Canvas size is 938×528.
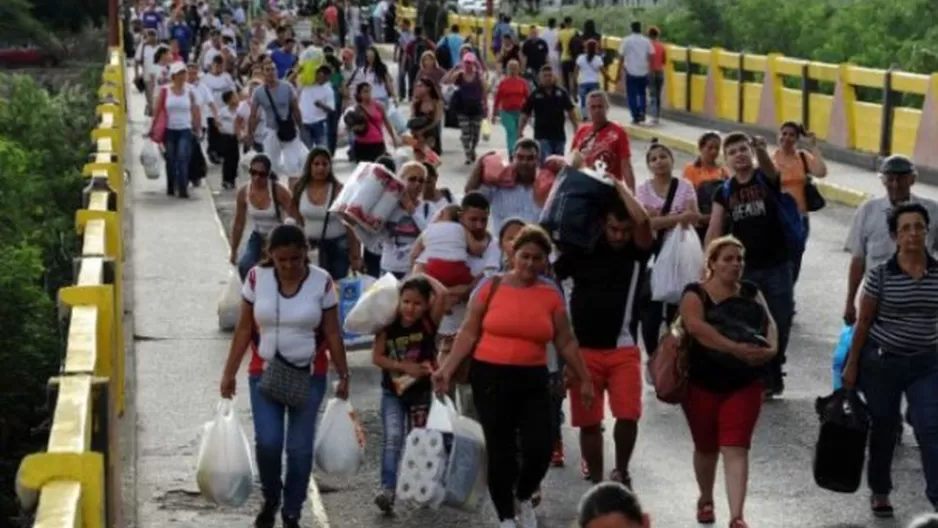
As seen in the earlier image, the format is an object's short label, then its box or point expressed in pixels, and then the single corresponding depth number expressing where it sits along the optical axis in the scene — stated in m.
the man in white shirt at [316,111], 25.97
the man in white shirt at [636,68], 33.97
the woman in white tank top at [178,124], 25.11
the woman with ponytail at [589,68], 34.53
